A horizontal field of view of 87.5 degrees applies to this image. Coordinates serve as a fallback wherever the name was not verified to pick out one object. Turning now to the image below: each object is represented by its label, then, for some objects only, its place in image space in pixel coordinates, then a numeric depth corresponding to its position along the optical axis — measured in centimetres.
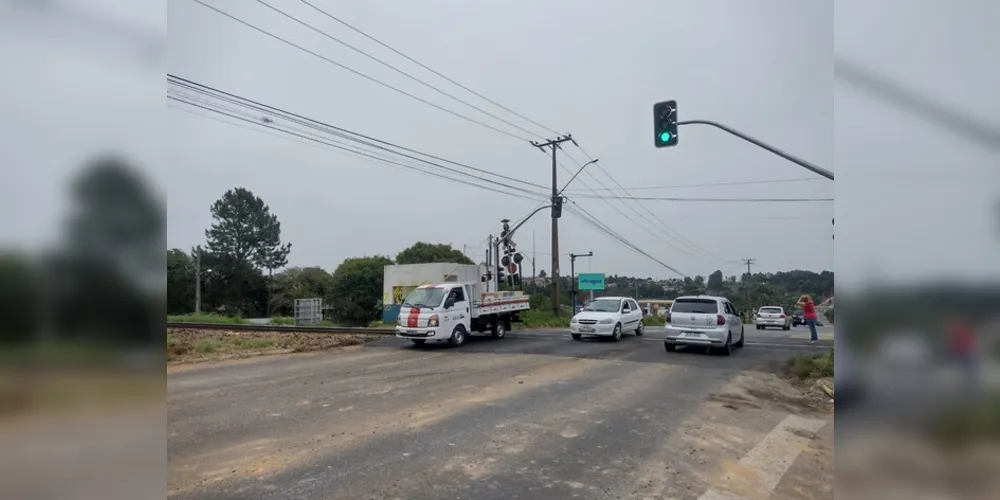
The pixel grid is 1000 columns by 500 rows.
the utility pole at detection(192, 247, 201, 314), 3343
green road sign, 5091
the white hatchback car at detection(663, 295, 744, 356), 1352
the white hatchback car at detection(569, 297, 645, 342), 1770
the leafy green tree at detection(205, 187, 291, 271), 4309
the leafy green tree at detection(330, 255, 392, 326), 4047
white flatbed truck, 1559
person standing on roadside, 1334
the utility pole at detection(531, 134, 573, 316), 2810
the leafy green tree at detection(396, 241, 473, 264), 5538
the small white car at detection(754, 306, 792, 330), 3023
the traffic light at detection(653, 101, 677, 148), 1262
